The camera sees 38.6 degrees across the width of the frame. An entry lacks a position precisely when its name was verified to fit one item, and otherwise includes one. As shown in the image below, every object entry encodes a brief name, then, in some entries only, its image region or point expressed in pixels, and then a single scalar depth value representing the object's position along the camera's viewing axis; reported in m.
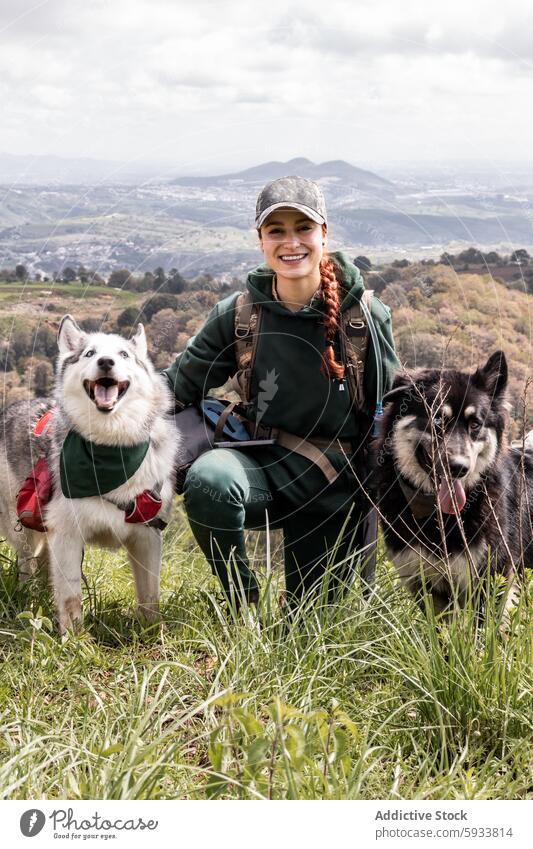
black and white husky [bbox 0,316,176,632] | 3.81
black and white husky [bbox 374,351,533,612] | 3.97
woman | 3.99
